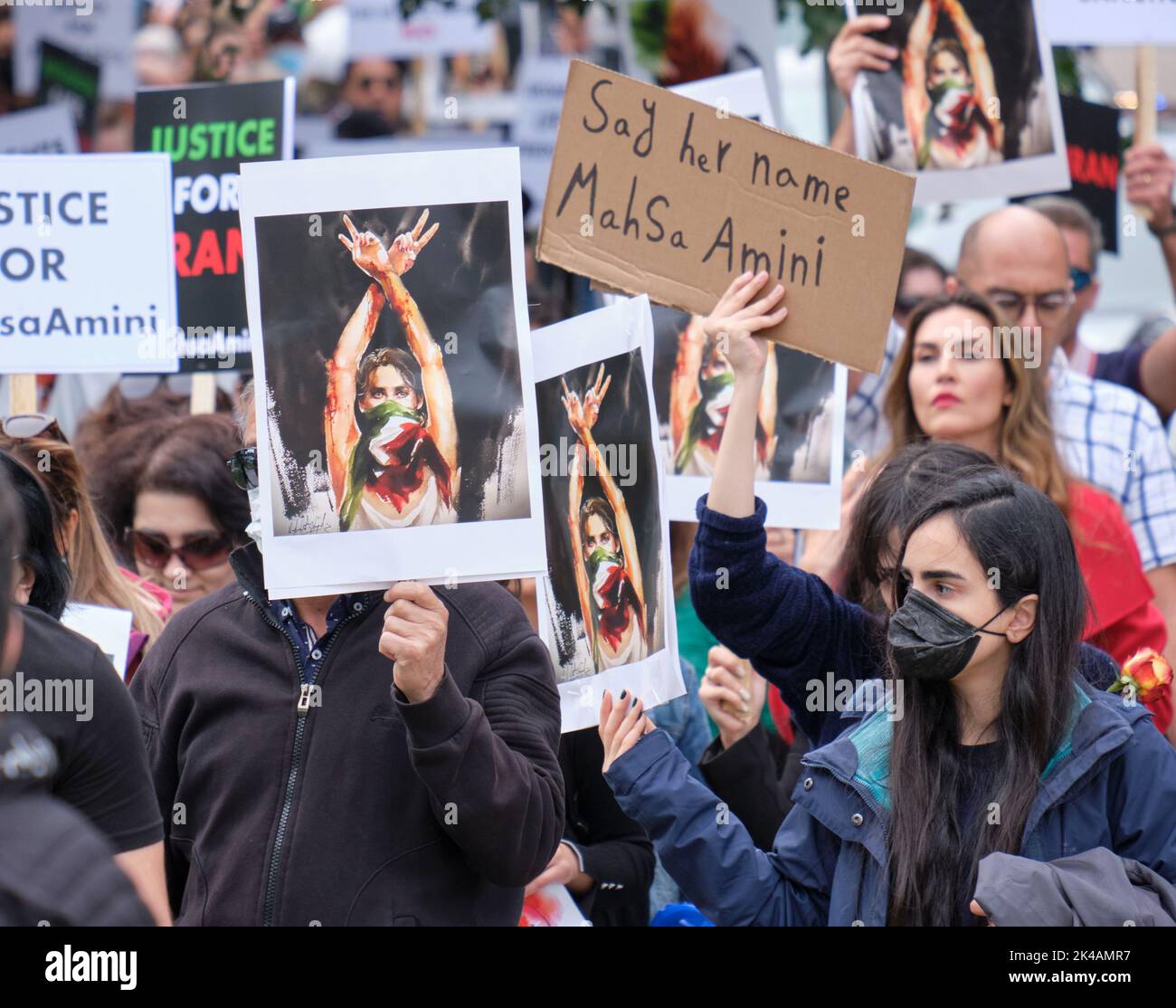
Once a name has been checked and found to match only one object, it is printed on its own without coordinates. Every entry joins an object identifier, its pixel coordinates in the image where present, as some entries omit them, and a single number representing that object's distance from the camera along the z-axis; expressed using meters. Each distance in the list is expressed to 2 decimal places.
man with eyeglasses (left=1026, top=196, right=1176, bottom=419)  5.74
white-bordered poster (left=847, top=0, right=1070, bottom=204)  5.12
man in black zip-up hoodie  2.85
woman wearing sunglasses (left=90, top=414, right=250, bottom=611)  4.43
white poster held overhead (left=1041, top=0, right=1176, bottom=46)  5.61
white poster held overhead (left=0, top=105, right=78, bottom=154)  6.38
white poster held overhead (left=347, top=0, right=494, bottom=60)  8.51
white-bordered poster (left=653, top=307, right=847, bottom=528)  4.27
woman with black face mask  2.96
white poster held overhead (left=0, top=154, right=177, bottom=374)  4.29
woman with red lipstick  4.14
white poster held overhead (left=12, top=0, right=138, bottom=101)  8.99
